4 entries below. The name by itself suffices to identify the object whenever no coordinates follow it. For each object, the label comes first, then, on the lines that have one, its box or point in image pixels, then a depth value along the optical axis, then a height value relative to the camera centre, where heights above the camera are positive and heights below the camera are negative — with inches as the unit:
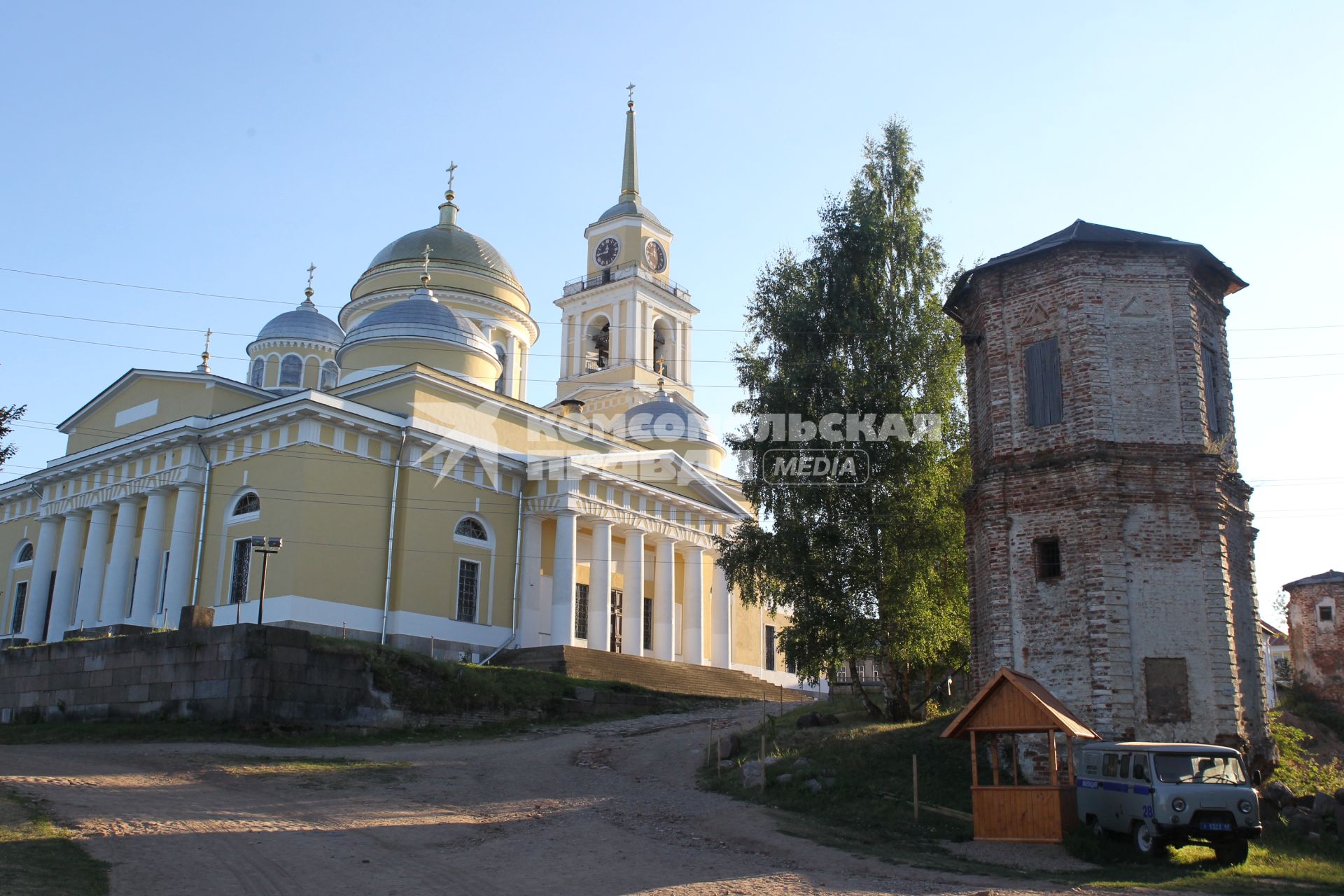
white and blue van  546.9 -38.1
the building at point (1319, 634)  1291.8 +94.4
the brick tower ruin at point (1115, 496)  676.7 +132.8
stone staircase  1254.9 +40.8
